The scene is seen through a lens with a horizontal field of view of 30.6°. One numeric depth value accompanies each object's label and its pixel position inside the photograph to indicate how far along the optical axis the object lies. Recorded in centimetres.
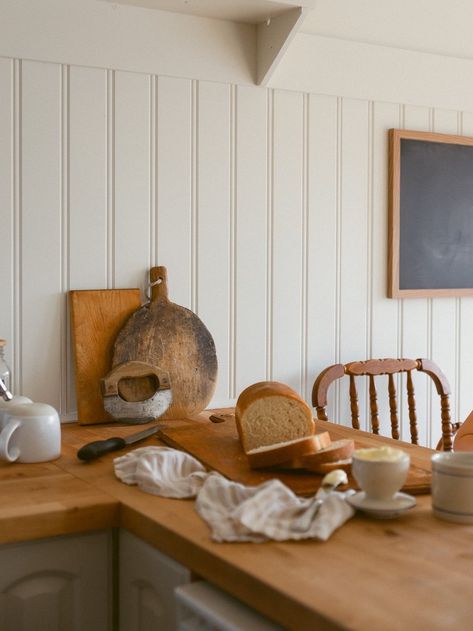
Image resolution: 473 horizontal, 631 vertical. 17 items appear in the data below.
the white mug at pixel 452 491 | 126
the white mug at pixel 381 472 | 128
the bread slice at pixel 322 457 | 148
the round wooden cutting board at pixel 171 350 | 216
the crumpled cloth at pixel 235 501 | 120
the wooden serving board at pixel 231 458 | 143
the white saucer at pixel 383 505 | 126
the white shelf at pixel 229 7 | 215
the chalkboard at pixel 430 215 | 262
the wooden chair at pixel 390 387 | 242
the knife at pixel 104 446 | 166
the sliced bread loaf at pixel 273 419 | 167
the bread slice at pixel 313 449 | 149
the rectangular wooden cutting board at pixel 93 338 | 213
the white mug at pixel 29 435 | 165
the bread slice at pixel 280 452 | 148
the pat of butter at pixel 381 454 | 129
